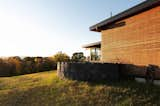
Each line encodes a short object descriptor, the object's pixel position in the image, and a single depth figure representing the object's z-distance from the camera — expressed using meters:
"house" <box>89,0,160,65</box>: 4.84
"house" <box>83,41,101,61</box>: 9.28
